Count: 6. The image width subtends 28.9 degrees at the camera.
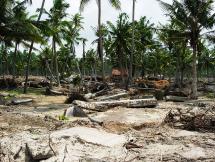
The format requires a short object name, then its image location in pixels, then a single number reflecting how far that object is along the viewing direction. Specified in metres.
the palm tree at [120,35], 41.25
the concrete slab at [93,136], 9.09
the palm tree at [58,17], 38.89
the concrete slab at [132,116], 13.38
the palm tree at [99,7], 33.61
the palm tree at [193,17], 28.44
